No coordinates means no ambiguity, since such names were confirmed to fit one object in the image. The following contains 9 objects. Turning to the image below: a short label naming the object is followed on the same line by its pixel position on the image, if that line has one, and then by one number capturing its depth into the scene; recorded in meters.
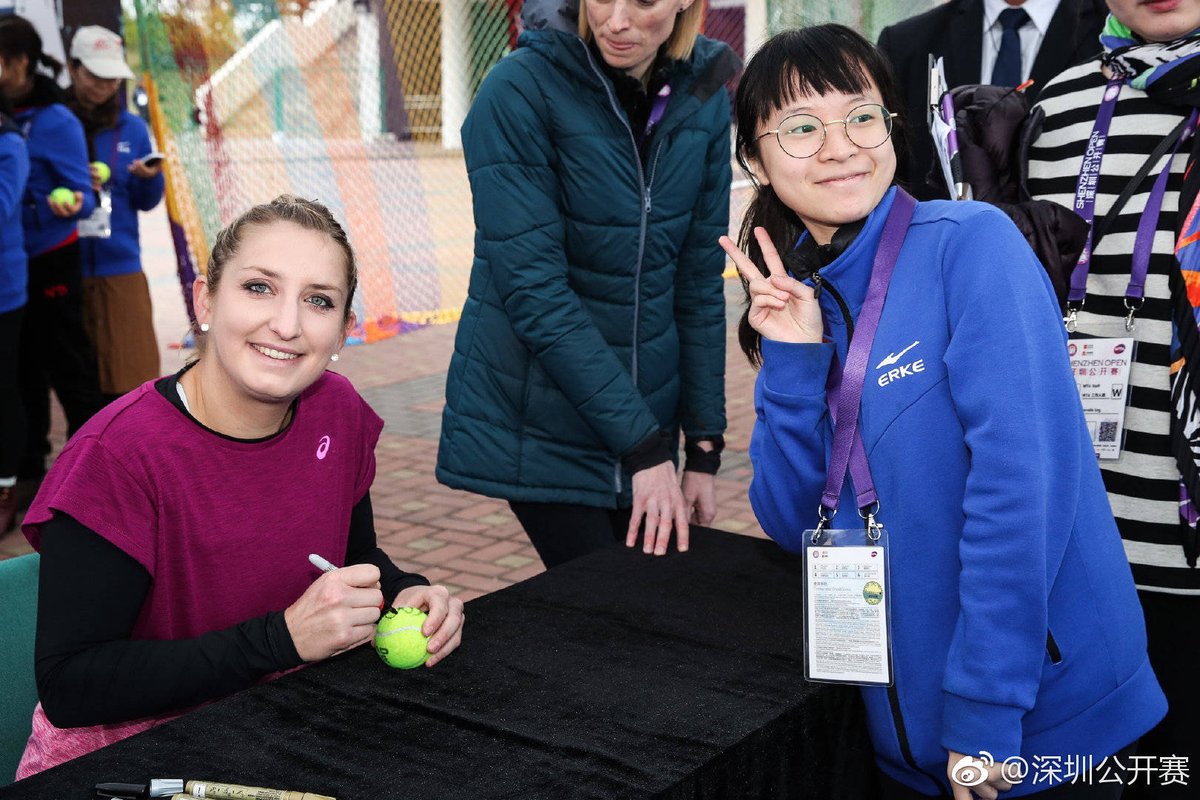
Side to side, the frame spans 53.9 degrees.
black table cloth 1.49
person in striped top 2.12
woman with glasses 1.59
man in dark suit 2.90
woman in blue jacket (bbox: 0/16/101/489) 5.20
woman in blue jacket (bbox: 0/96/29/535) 4.79
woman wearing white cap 5.62
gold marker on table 1.41
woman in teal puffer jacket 2.46
